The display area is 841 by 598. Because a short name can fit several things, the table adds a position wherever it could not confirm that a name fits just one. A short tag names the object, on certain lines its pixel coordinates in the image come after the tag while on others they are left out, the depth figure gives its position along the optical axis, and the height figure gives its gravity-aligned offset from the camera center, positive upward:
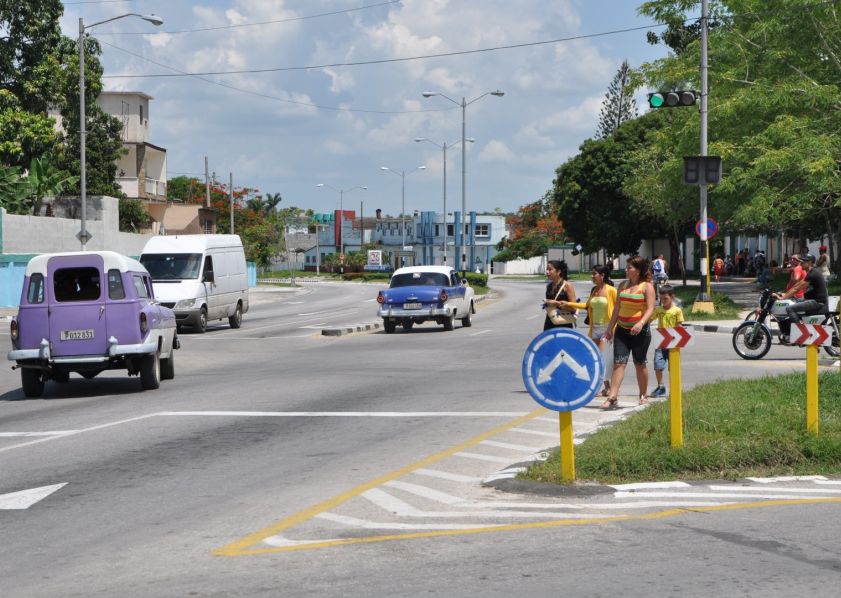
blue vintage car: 31.64 -1.23
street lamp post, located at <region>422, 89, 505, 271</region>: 65.12 +4.85
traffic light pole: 34.25 +3.25
